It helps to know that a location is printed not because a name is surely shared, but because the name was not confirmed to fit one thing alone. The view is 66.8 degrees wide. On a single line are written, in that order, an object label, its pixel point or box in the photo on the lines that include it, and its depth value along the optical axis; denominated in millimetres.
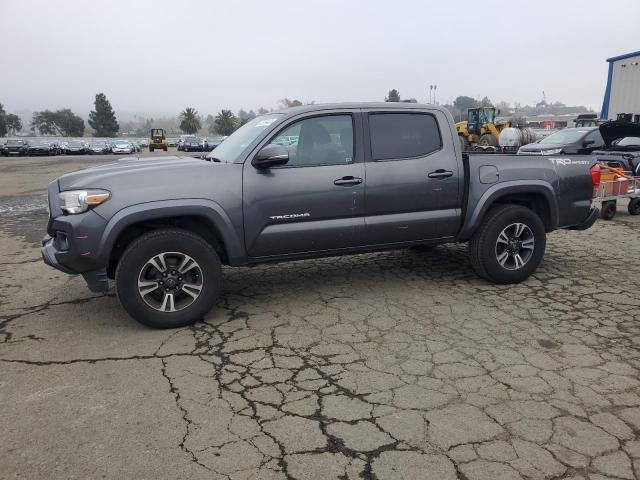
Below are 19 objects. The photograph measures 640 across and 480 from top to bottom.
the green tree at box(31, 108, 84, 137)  89250
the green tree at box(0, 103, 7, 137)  69925
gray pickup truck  3879
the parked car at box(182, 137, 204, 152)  45188
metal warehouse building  15648
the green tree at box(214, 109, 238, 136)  96500
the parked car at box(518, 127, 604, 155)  11336
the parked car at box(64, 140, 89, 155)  42344
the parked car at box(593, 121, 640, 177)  9477
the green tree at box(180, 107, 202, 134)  100812
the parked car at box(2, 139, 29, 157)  37906
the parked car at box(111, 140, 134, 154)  42188
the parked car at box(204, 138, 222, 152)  46562
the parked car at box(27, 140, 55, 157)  39278
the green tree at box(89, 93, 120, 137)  85500
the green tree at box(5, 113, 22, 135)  81250
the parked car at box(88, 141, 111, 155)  43581
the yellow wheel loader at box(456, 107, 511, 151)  25281
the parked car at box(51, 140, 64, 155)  41469
